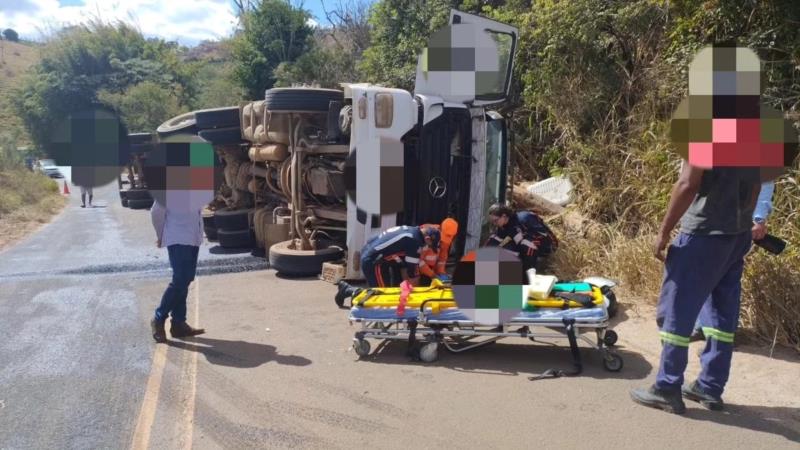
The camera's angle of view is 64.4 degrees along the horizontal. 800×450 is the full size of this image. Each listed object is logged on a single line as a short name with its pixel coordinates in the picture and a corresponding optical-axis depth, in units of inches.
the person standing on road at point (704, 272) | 136.6
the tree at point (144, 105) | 1026.8
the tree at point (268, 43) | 970.7
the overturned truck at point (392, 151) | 256.5
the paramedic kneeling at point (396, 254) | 222.1
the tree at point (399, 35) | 562.9
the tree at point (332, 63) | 858.8
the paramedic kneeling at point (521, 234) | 243.0
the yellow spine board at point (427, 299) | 176.9
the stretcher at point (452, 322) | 170.4
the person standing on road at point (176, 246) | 206.4
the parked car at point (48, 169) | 976.3
